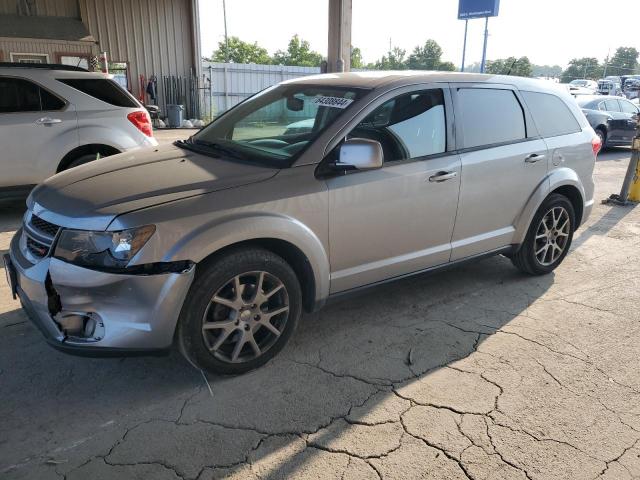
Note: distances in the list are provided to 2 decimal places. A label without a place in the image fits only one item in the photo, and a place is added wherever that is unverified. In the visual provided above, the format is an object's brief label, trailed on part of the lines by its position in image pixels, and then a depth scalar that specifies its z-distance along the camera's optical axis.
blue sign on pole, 15.99
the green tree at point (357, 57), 76.06
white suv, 5.93
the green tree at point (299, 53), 77.25
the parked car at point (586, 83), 41.03
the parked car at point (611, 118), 12.90
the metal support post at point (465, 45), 18.59
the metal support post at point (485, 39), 16.36
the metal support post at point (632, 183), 7.76
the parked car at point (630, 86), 37.74
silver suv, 2.66
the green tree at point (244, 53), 79.31
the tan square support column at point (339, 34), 8.91
